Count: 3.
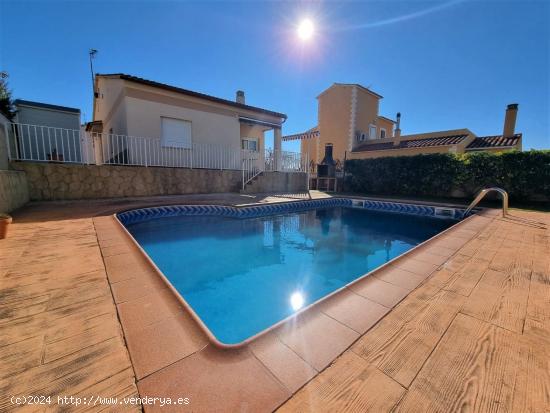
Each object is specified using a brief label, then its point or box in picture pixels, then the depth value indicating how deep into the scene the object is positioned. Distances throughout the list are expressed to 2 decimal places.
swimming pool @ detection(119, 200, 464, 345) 3.61
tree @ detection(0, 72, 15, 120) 13.26
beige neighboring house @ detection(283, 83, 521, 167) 14.75
